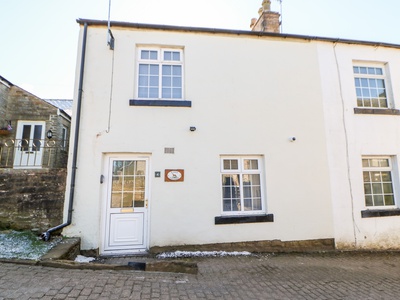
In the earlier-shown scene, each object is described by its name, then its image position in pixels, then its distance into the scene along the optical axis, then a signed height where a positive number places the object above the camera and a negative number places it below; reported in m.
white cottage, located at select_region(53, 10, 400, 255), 5.91 +1.20
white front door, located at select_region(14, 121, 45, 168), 9.23 +1.94
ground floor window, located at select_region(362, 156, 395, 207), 7.01 +0.17
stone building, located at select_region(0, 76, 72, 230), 5.58 +1.07
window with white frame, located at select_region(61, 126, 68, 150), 10.37 +2.45
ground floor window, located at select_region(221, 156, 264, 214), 6.35 +0.09
